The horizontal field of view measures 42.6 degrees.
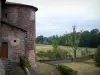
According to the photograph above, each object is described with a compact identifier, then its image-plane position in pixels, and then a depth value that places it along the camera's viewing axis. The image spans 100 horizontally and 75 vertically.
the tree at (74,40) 38.71
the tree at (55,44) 38.79
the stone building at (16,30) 16.24
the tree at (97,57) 26.63
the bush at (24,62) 16.34
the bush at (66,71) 20.17
